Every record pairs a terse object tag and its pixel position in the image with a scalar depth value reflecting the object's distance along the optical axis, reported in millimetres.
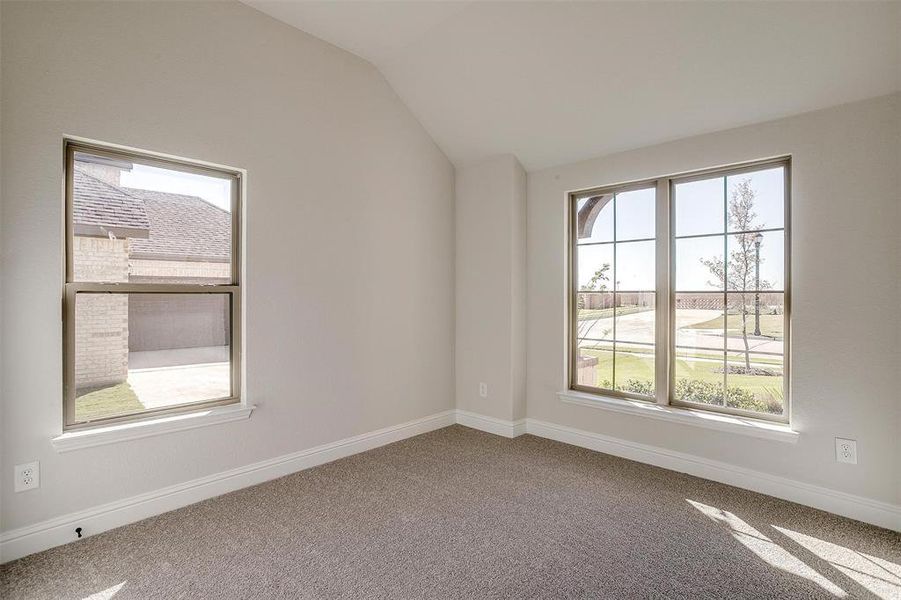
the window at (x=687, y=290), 2945
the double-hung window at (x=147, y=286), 2404
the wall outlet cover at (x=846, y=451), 2541
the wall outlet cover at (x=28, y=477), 2154
